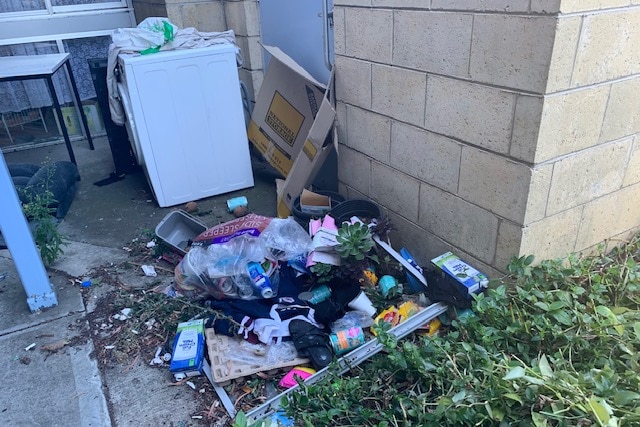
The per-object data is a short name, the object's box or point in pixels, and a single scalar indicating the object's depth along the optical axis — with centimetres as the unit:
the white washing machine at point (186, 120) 319
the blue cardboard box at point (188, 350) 196
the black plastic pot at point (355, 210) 261
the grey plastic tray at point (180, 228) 291
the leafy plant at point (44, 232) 267
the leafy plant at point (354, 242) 217
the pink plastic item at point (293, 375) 189
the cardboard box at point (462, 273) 193
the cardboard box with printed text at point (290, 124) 274
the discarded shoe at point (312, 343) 193
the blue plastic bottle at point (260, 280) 225
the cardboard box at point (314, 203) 276
